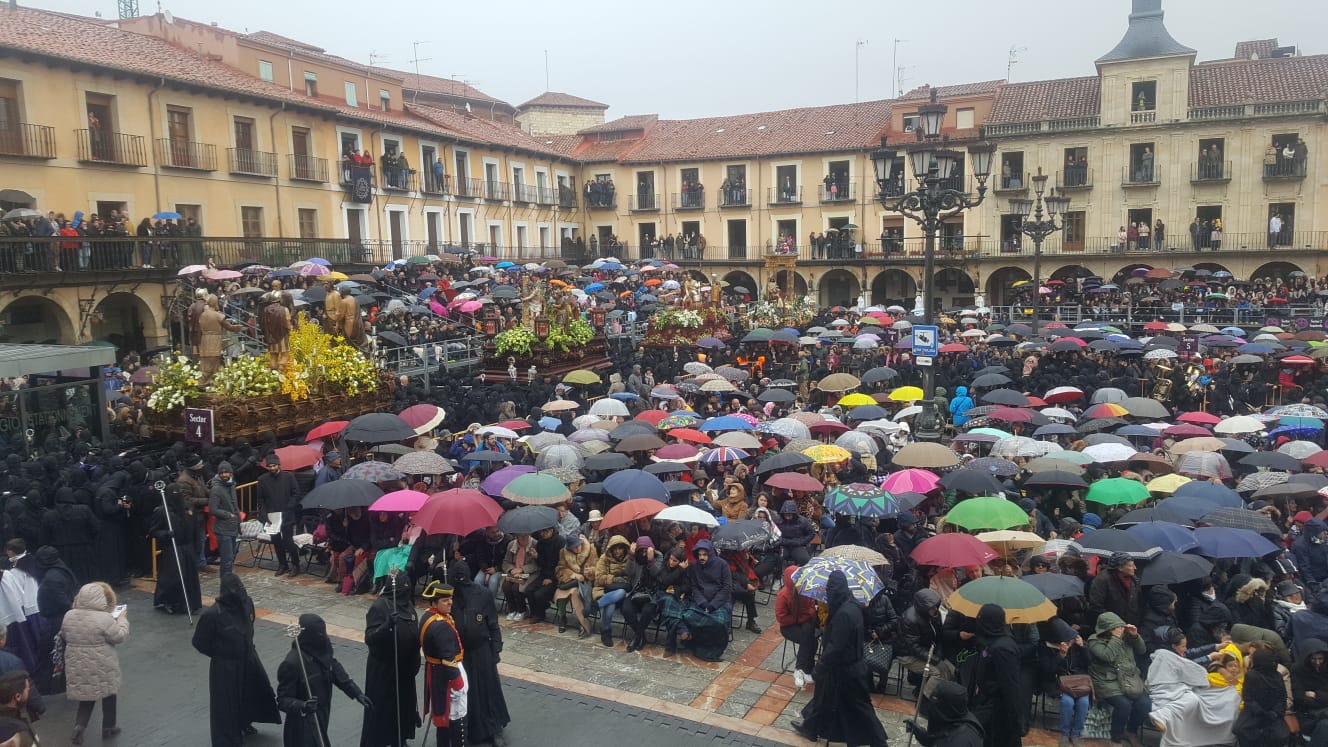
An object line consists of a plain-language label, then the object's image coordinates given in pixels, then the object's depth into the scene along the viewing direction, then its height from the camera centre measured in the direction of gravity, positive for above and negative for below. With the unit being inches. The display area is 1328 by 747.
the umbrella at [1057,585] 317.7 -105.7
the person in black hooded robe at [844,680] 290.0 -123.7
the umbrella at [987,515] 375.9 -97.0
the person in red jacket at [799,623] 333.1 -121.0
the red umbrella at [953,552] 334.3 -99.0
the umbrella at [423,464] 474.3 -89.2
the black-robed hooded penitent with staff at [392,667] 279.7 -111.9
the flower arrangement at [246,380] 577.6 -54.4
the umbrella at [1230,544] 338.6 -100.5
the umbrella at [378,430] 533.6 -80.2
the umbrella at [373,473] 451.2 -87.3
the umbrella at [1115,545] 334.3 -98.7
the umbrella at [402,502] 415.5 -93.5
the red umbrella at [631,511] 395.5 -95.7
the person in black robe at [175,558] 405.7 -111.8
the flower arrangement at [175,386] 559.8 -55.2
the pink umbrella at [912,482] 449.1 -99.3
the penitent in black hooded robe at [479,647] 291.9 -111.1
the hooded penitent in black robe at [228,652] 282.2 -105.8
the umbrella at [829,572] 315.6 -101.2
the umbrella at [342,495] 415.5 -90.3
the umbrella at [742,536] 378.0 -102.7
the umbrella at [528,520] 389.7 -96.6
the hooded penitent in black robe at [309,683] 265.0 -110.1
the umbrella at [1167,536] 344.2 -98.7
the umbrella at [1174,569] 316.8 -101.6
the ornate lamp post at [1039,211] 965.8 +54.1
